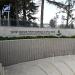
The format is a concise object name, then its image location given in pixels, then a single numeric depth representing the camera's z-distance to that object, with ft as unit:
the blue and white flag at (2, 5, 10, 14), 19.79
